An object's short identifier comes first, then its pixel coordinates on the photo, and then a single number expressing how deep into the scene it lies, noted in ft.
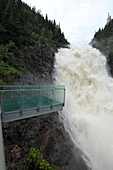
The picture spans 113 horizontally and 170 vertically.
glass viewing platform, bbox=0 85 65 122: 12.05
